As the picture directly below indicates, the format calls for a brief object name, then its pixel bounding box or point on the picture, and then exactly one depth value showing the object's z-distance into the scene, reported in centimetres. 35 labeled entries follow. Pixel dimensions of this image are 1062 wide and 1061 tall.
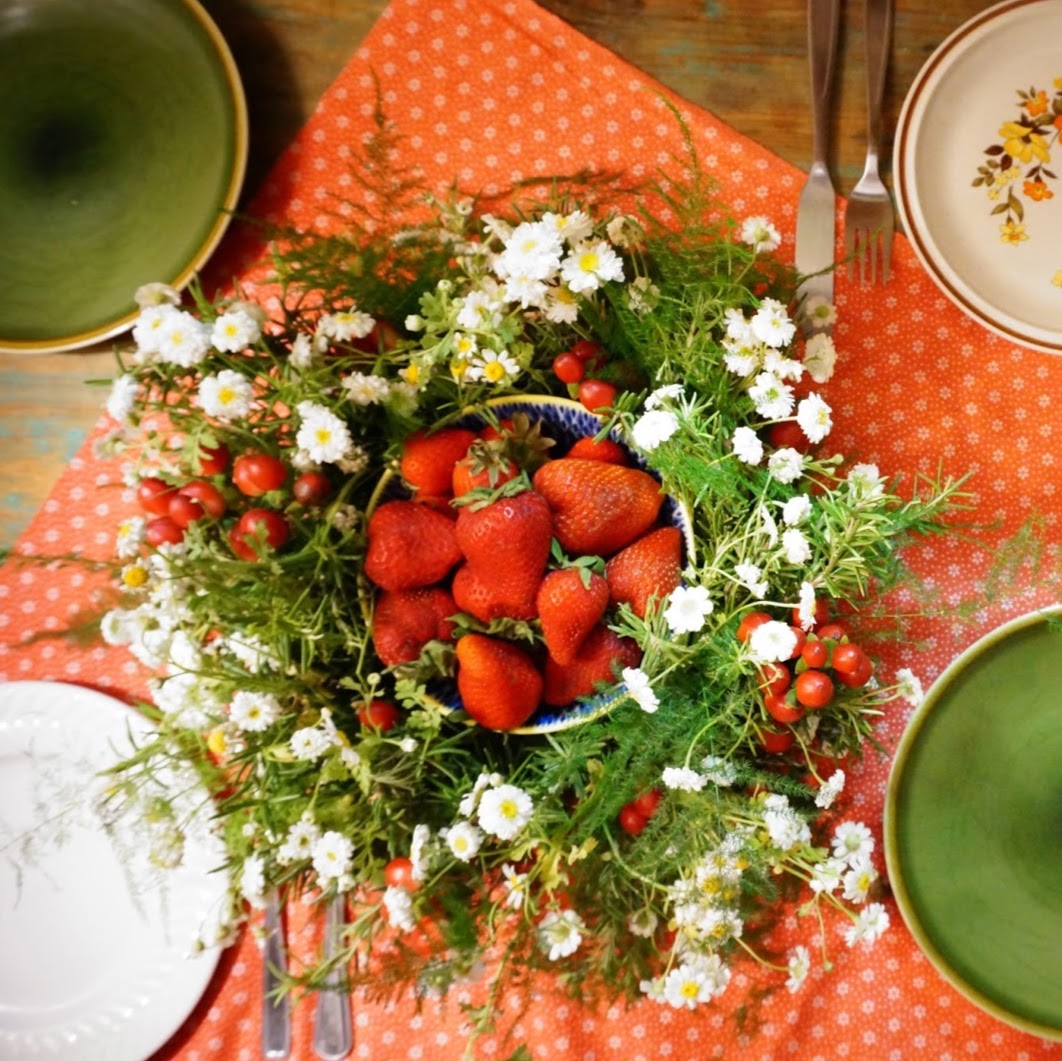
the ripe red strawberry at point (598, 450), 72
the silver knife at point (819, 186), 81
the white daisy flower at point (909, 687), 68
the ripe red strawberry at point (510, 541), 67
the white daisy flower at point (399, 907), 65
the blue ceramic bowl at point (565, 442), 71
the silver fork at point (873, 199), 82
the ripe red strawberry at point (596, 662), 71
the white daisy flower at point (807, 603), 62
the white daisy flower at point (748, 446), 65
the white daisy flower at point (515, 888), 66
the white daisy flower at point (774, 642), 61
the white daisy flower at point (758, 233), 69
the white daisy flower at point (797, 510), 63
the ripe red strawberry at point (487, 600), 70
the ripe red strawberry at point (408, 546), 69
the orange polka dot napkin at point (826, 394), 81
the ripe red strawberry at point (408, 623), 71
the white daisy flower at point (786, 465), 66
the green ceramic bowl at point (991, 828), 76
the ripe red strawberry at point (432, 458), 71
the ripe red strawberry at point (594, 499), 69
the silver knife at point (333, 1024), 80
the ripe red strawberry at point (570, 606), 68
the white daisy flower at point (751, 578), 64
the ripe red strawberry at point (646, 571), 69
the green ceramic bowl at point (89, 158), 81
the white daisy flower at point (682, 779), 63
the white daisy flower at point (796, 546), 63
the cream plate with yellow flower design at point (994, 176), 79
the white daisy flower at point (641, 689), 63
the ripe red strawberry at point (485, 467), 69
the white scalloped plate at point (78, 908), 79
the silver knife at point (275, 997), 78
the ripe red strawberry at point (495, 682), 68
